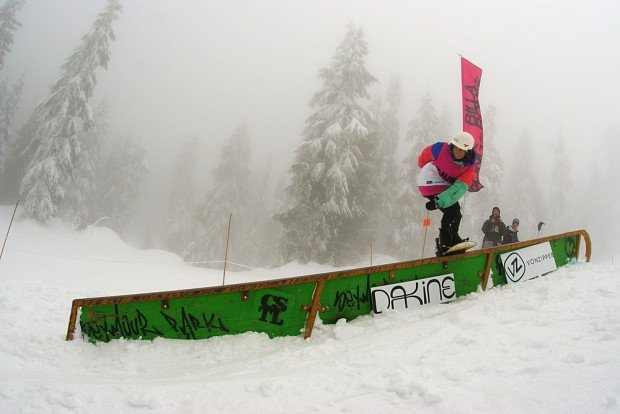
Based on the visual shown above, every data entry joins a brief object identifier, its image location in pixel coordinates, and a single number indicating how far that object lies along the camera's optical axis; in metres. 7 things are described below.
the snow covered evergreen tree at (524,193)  34.88
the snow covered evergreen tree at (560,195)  37.59
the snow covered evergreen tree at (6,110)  31.33
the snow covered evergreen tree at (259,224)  38.50
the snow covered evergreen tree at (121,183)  40.81
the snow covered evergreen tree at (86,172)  33.47
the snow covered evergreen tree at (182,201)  37.75
